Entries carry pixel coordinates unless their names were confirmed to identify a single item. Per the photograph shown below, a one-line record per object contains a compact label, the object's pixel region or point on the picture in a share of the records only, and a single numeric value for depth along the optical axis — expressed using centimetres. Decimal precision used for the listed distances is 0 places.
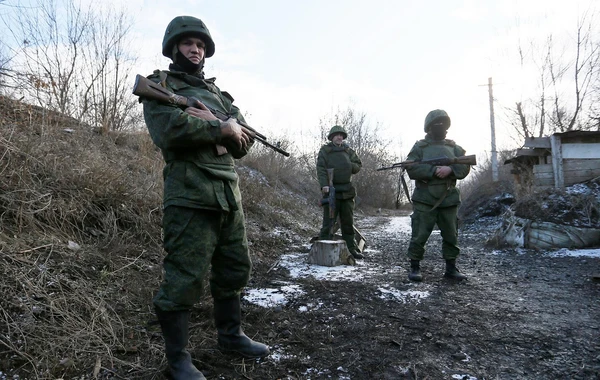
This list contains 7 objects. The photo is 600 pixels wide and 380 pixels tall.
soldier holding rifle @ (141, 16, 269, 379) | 212
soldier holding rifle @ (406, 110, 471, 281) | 460
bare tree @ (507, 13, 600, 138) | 1512
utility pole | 1883
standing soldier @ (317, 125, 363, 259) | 650
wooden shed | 886
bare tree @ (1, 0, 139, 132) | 572
